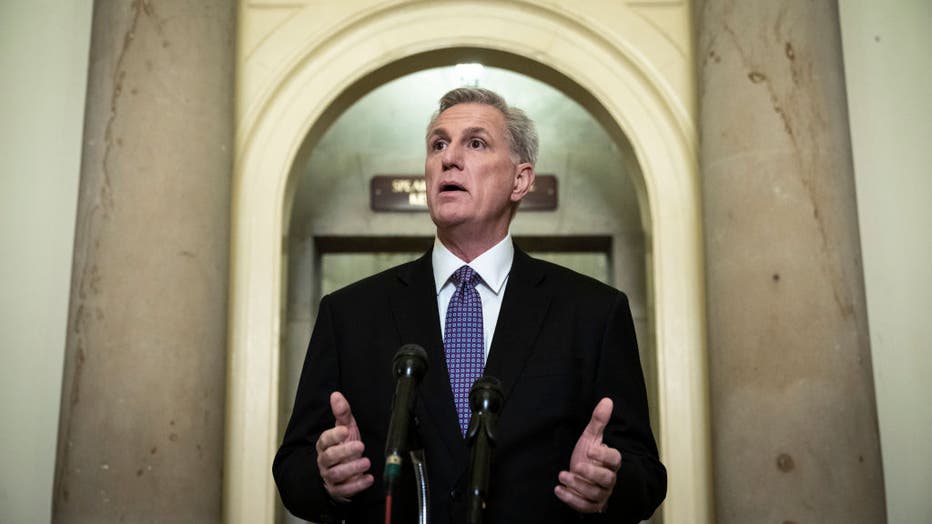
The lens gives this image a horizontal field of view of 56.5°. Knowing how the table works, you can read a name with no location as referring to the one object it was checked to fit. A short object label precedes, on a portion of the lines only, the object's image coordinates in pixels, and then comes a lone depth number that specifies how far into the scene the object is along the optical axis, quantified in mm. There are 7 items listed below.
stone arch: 3574
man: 1850
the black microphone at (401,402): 1362
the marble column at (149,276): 3148
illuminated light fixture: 5480
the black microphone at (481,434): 1370
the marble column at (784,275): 3092
